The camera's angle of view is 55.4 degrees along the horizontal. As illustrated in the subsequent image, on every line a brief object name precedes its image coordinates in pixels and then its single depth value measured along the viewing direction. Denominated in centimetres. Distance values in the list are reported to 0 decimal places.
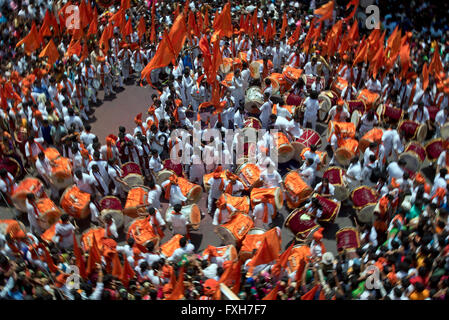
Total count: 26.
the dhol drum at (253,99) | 1122
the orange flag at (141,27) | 1299
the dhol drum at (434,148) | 939
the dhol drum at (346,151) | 939
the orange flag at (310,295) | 593
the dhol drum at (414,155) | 910
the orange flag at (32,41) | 1119
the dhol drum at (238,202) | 815
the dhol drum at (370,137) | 953
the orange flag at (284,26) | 1336
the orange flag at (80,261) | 653
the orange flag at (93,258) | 666
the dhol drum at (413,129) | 993
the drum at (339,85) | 1178
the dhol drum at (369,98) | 1103
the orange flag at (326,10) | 976
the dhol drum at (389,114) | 1054
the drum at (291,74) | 1200
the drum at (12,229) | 709
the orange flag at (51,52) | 1109
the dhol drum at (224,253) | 712
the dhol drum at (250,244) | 723
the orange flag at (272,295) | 583
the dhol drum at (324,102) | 1118
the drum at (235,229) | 764
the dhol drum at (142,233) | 751
